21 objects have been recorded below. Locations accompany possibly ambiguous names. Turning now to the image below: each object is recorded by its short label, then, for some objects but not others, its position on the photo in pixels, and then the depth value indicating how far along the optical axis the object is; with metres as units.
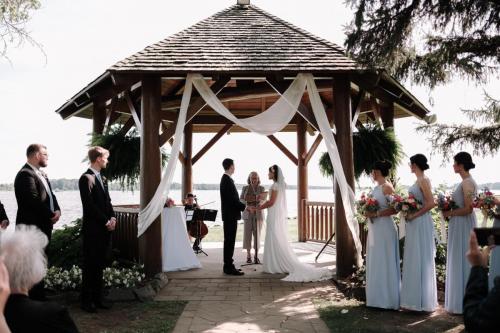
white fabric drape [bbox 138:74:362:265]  7.29
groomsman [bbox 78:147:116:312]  5.63
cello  10.26
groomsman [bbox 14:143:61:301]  5.39
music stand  10.05
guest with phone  1.86
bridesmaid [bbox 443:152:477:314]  5.38
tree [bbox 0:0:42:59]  6.83
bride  7.76
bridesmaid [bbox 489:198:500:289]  4.49
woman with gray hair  1.96
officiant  9.15
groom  8.16
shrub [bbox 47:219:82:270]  7.38
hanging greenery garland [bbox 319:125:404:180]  8.72
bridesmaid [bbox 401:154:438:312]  5.52
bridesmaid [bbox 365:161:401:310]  5.75
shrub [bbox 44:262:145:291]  6.45
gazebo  7.48
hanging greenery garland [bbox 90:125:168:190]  8.58
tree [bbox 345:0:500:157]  6.39
